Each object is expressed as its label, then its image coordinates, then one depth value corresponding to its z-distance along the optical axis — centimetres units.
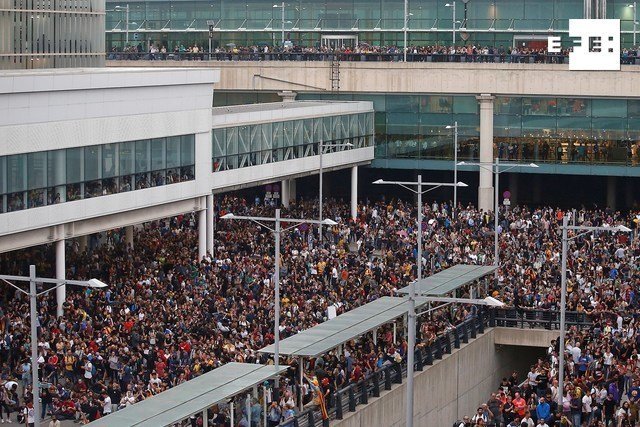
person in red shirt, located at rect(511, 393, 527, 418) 4666
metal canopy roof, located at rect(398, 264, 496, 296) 5794
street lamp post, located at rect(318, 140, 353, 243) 7400
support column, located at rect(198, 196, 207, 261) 6975
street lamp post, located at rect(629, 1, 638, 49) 10244
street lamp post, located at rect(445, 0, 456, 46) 10444
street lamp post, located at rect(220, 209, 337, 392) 4438
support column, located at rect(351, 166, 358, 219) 8800
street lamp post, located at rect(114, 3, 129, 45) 11456
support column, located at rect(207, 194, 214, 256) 7044
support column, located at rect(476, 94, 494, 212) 9362
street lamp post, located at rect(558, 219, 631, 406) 4738
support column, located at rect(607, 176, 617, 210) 9662
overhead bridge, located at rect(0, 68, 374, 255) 5700
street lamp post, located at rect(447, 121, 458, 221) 8257
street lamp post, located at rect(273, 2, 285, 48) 10949
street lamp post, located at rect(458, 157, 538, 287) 6481
